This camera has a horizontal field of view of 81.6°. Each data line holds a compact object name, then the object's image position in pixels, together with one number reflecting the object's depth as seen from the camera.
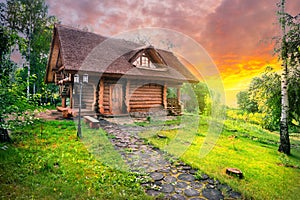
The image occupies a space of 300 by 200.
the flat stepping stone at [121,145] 5.98
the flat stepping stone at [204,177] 4.13
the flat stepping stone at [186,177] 4.08
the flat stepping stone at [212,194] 3.40
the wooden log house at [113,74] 10.76
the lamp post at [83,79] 7.09
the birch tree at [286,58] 6.89
